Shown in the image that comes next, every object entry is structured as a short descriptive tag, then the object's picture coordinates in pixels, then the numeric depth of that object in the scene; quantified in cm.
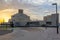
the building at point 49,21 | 4306
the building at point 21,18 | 4776
